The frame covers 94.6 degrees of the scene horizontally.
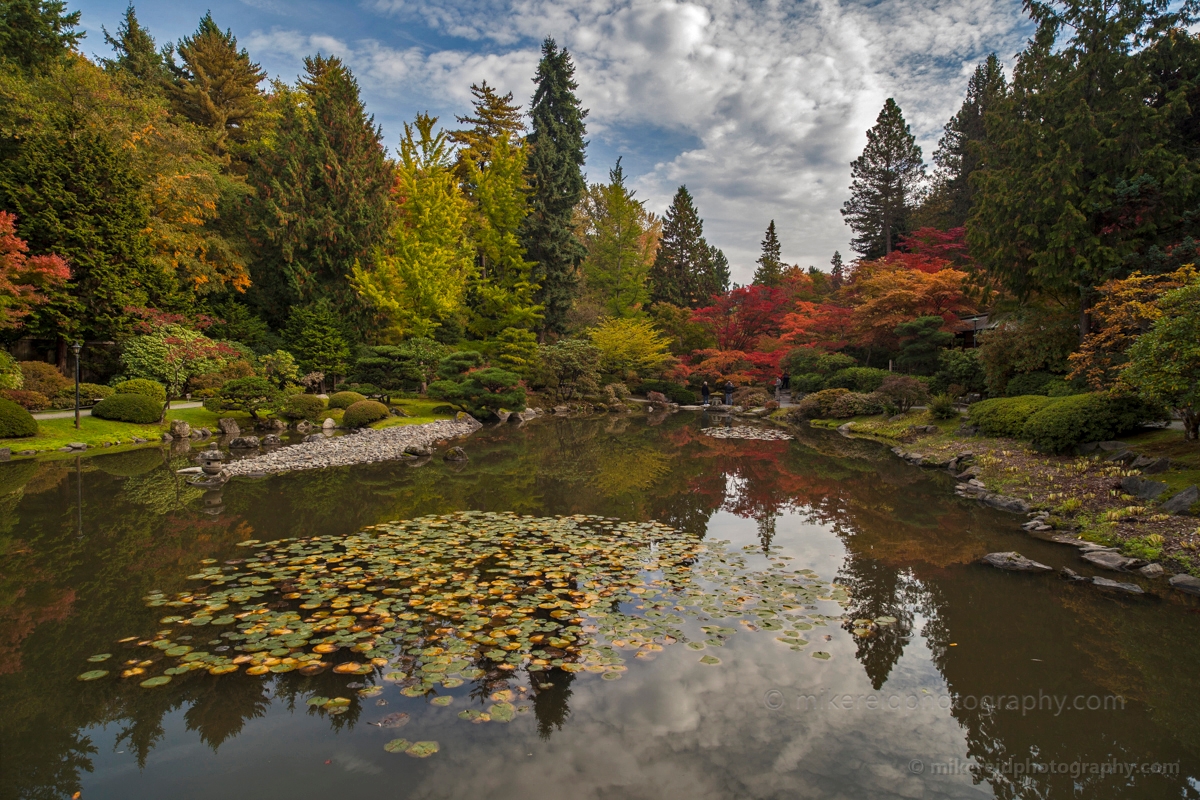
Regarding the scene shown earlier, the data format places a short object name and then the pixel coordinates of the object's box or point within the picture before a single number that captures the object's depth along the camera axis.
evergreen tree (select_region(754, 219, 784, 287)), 47.28
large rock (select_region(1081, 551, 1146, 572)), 6.09
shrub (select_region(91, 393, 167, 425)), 14.77
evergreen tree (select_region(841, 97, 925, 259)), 33.16
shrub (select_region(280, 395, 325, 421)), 17.16
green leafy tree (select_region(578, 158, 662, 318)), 33.66
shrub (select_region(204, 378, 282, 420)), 16.22
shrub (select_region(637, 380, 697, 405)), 29.69
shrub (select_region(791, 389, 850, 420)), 20.89
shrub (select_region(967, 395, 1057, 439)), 11.95
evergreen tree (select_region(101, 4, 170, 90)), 23.41
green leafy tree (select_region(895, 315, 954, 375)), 19.19
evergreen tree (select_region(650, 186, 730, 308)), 38.31
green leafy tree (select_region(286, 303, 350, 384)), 22.02
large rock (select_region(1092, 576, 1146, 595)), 5.57
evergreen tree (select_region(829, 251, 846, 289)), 38.99
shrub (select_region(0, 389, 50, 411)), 13.72
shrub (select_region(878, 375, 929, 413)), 17.20
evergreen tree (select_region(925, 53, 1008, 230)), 29.98
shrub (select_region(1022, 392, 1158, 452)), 9.92
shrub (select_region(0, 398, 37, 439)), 12.10
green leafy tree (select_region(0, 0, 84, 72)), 17.84
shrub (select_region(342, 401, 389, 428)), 16.61
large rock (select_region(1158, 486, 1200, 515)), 6.85
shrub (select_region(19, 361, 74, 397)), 14.97
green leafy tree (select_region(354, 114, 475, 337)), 23.36
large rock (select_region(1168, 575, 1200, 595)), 5.52
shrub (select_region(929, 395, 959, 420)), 15.61
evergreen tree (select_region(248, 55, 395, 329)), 23.58
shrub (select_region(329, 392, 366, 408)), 18.11
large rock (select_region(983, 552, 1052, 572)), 6.14
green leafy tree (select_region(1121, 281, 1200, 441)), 7.20
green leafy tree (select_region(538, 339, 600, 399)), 24.70
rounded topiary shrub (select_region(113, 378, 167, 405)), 15.45
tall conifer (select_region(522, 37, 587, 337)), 28.11
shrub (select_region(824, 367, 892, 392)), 20.52
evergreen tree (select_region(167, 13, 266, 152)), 25.72
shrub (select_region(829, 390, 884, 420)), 19.21
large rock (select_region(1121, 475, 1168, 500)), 7.53
